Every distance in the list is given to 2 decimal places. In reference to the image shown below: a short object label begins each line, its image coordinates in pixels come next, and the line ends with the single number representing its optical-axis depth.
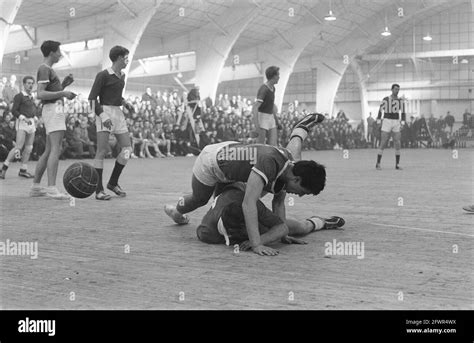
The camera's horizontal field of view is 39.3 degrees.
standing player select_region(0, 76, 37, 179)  11.90
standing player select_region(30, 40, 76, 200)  8.41
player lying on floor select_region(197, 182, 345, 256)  4.86
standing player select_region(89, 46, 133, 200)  8.26
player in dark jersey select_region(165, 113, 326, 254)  4.60
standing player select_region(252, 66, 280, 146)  11.02
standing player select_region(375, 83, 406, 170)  15.03
